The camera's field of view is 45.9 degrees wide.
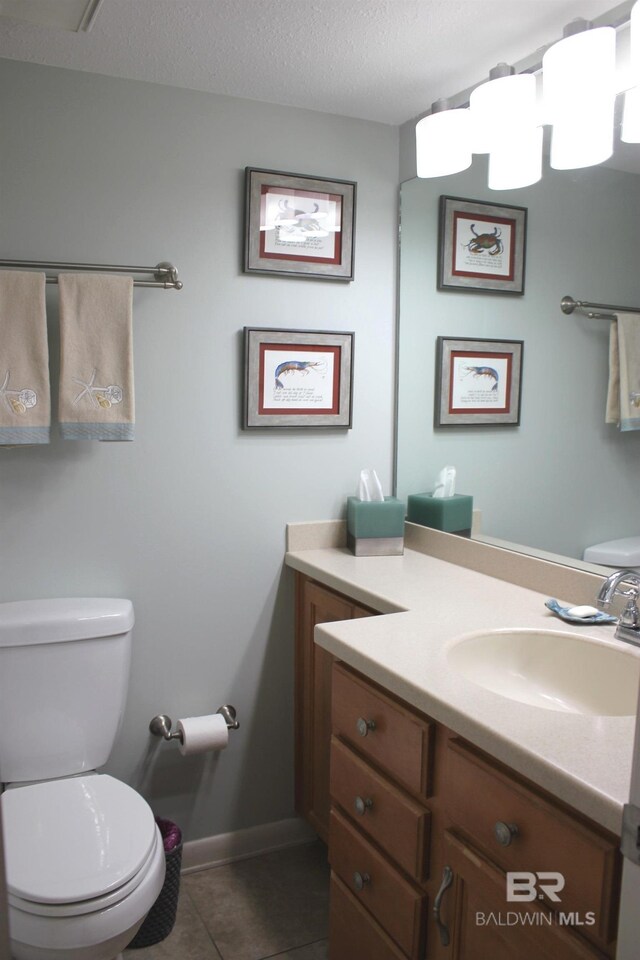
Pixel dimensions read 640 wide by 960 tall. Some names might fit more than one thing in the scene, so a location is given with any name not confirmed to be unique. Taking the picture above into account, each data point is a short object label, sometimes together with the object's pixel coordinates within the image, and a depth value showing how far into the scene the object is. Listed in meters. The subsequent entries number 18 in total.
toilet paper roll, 2.15
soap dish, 1.61
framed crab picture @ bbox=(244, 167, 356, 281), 2.21
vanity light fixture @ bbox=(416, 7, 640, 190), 1.58
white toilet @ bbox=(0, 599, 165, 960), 1.47
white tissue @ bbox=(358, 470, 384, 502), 2.36
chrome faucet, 1.48
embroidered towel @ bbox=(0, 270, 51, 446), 1.87
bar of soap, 1.63
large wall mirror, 1.67
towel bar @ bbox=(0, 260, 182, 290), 1.95
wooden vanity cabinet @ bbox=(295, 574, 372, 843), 2.17
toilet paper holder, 2.19
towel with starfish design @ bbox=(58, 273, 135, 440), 1.93
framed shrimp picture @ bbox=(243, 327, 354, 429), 2.25
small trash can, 1.98
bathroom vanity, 1.03
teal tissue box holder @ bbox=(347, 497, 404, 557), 2.29
